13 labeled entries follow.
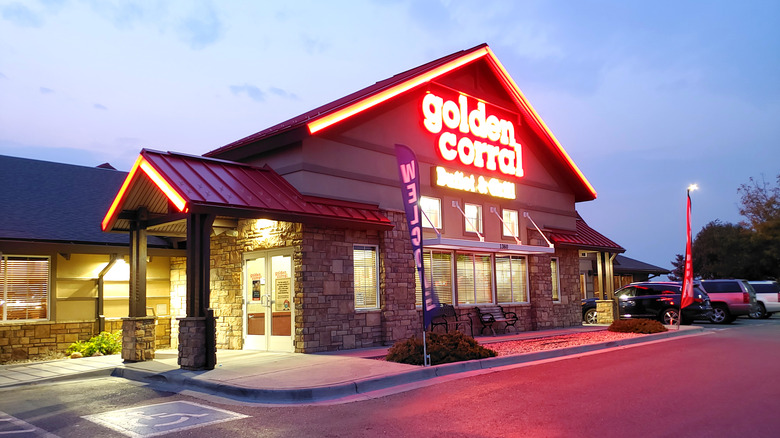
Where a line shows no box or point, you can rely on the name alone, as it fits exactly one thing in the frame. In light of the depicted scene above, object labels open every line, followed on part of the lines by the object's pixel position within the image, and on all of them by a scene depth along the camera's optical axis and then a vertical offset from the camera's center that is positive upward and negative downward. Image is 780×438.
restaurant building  13.02 +1.49
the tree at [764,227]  44.66 +2.81
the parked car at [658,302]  23.02 -1.35
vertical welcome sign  11.38 +1.44
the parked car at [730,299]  24.53 -1.39
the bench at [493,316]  18.12 -1.36
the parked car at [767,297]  28.05 -1.52
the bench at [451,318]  16.48 -1.28
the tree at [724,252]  48.19 +1.18
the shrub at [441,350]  11.71 -1.51
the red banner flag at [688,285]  18.12 -0.55
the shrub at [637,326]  18.09 -1.76
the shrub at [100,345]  15.20 -1.59
